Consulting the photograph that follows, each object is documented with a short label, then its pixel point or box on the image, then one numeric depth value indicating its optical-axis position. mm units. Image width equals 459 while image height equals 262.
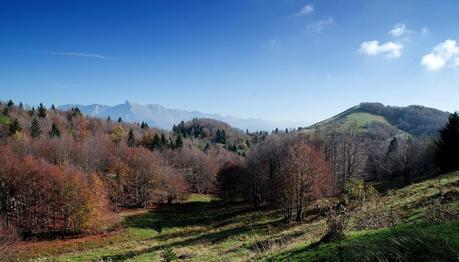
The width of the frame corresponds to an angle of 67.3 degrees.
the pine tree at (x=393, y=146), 106312
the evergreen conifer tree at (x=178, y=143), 136738
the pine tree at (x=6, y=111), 131588
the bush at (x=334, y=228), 11688
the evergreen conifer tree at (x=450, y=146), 58469
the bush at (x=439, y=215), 11569
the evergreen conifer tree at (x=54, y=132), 114231
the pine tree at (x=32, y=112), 162338
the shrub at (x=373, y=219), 15327
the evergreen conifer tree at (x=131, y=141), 124025
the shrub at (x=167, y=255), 11488
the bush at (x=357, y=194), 23823
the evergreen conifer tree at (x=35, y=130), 111562
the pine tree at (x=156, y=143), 128950
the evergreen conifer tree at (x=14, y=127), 108250
